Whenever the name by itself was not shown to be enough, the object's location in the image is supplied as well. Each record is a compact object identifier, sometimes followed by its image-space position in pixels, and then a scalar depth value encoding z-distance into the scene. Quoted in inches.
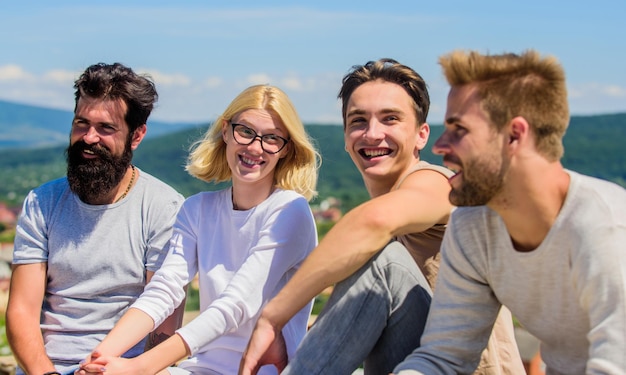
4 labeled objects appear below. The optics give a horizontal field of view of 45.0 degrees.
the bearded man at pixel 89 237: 121.6
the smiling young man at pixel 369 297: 95.5
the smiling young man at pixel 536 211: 77.2
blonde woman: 108.3
